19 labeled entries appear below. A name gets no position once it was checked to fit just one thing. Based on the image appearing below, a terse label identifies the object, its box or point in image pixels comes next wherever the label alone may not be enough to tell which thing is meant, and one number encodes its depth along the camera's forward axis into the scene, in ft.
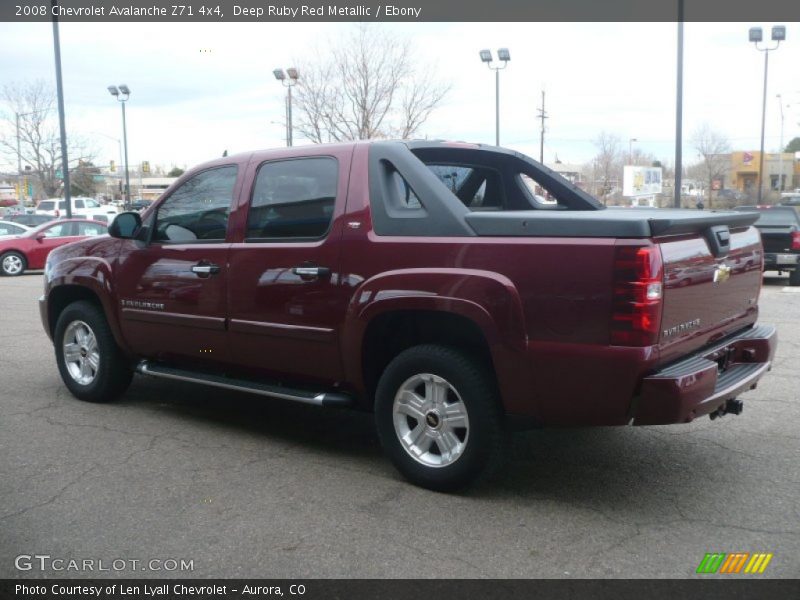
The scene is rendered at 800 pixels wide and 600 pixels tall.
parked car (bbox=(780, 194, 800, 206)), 137.61
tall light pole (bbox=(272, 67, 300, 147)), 92.17
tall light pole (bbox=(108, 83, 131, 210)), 123.13
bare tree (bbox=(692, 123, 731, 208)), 214.69
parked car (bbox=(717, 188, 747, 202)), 175.17
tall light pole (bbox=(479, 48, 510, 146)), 97.75
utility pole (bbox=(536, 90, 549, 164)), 162.15
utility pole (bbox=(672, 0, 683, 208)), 55.93
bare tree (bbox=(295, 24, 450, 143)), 95.55
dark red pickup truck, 12.52
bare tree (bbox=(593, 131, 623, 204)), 221.46
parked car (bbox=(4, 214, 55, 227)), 108.99
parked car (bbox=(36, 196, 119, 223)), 135.85
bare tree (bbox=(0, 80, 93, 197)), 183.57
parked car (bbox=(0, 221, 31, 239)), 70.13
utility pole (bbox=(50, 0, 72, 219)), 77.25
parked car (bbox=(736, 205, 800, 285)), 50.47
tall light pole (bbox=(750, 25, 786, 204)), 101.51
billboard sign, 164.76
